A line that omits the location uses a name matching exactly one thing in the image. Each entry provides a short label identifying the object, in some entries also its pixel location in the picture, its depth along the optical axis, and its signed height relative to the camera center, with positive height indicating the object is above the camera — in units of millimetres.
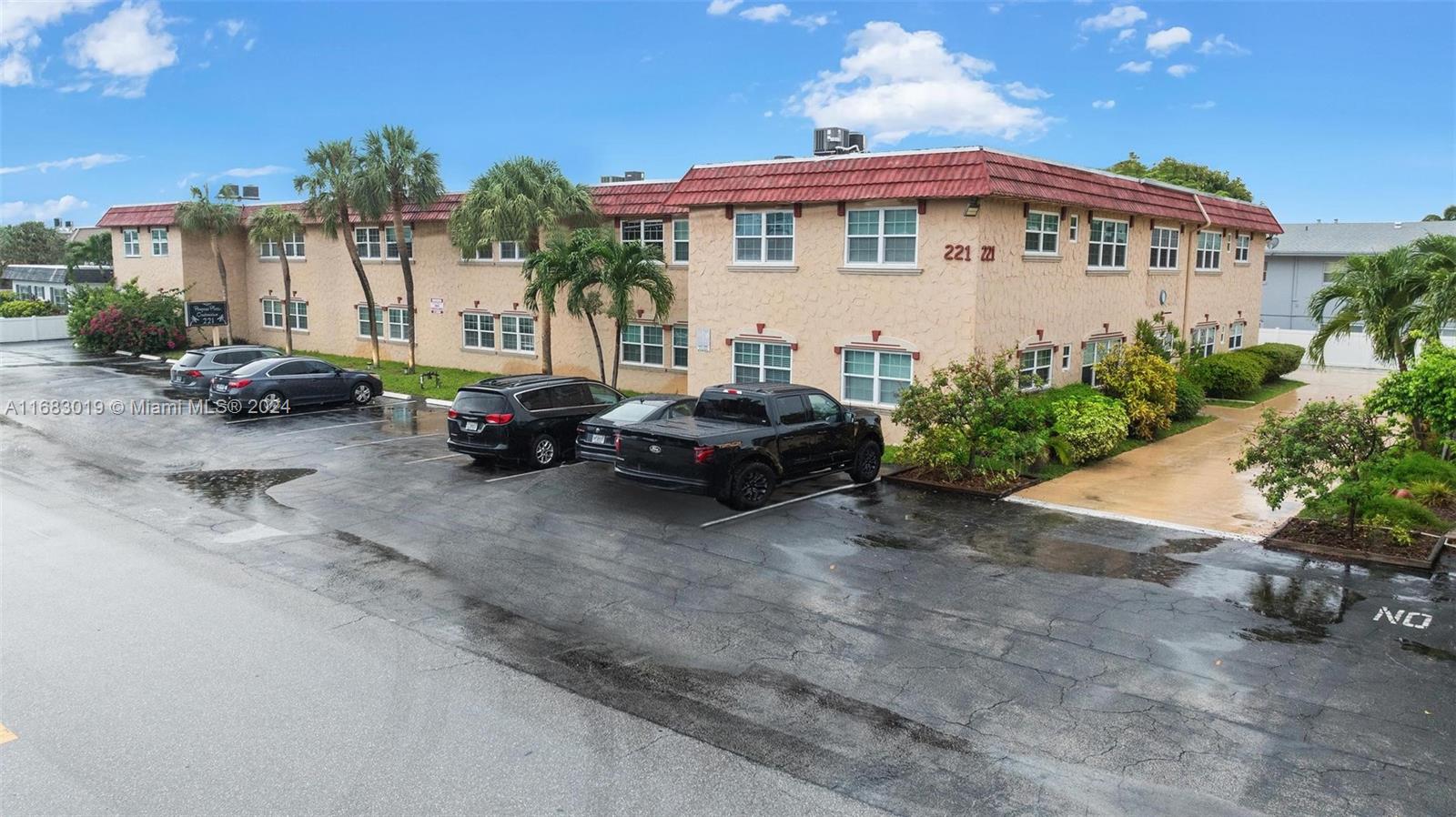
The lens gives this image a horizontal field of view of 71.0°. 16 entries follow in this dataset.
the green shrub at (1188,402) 24422 -2690
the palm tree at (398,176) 30719 +3390
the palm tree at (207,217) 38656 +2703
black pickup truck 14844 -2346
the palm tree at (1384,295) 19672 -104
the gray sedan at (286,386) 24922 -2456
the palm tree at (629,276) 24641 +306
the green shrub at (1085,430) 18609 -2577
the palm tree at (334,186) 31109 +3174
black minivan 17969 -2324
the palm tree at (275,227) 35094 +2118
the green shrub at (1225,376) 28688 -2432
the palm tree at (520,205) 26453 +2206
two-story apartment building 19938 +431
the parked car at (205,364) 27031 -2053
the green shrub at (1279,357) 32709 -2224
